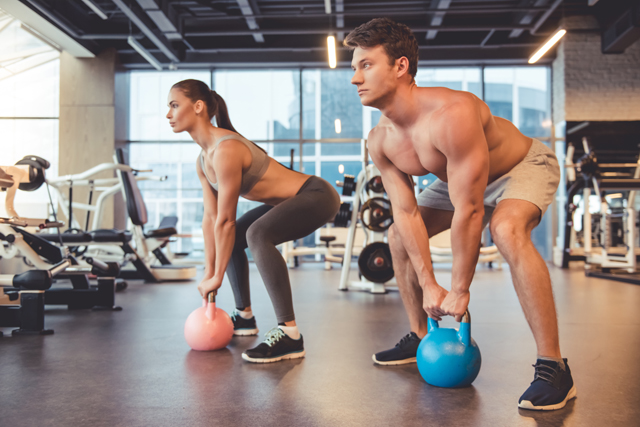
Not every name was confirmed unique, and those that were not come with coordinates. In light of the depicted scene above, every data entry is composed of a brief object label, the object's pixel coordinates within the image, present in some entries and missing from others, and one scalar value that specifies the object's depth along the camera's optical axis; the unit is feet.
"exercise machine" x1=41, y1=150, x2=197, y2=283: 14.73
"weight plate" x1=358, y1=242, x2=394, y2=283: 13.57
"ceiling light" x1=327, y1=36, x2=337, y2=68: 20.93
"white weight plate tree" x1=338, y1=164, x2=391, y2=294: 13.94
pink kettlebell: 6.68
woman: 6.38
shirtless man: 4.56
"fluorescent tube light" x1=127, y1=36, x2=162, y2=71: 22.15
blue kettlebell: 4.90
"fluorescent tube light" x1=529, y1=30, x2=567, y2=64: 21.19
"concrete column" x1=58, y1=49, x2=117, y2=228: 27.27
